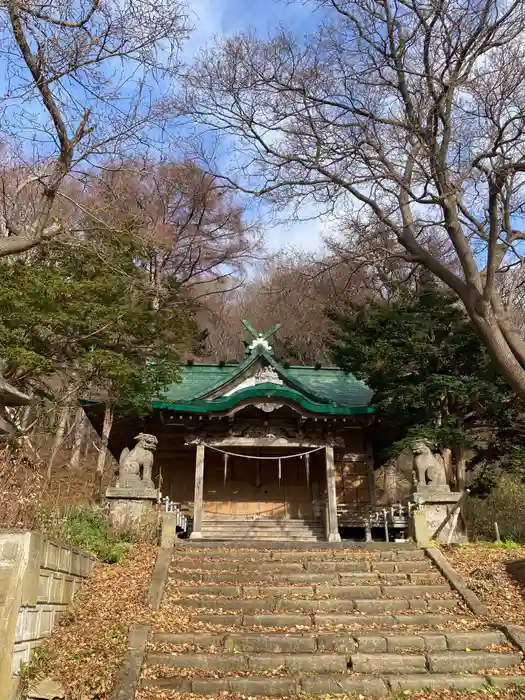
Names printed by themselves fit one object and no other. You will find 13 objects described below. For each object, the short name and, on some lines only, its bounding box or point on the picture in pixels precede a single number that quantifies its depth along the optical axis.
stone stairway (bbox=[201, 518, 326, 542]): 15.05
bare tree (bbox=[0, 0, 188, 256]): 6.80
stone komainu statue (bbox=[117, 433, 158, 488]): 11.62
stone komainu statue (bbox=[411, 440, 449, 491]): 12.02
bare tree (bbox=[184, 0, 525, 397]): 10.39
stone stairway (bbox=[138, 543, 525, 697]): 5.95
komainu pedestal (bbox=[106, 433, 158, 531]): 11.05
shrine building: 14.84
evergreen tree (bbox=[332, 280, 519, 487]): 14.27
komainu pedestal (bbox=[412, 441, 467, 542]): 11.71
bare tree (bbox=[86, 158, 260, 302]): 22.67
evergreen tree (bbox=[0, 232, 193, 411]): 12.47
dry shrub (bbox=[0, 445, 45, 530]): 6.62
